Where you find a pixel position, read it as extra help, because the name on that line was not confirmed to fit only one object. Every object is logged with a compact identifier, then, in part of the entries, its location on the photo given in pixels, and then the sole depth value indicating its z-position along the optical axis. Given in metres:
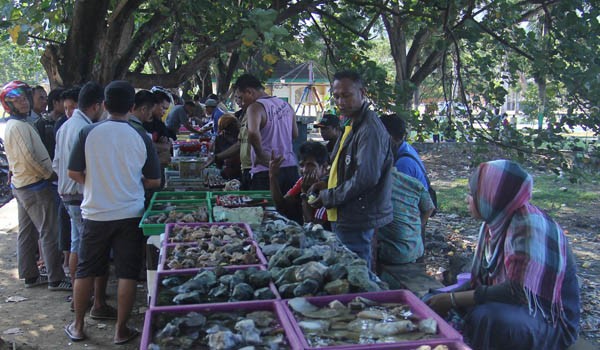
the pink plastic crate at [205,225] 3.35
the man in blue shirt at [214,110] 10.84
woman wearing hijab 2.50
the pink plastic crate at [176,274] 2.23
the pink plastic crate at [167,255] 2.73
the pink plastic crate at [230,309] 1.90
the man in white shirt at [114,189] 3.71
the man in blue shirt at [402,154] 4.71
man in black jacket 3.40
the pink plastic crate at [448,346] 1.81
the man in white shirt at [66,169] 4.33
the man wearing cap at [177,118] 10.04
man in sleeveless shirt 5.23
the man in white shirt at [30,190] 5.00
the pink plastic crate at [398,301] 1.81
